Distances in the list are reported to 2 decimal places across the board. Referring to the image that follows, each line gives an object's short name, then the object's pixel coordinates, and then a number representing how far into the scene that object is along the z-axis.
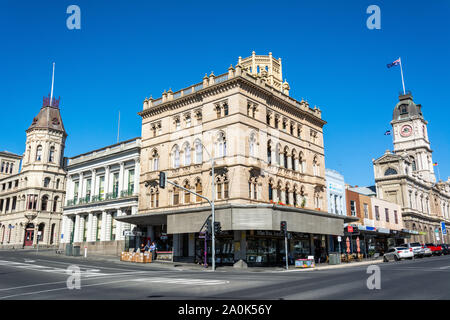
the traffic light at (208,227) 30.84
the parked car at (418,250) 42.97
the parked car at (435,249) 49.47
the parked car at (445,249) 52.83
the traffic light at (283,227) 30.89
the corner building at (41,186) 70.88
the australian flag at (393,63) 82.38
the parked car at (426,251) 43.75
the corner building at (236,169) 34.62
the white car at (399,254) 40.34
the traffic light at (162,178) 25.73
